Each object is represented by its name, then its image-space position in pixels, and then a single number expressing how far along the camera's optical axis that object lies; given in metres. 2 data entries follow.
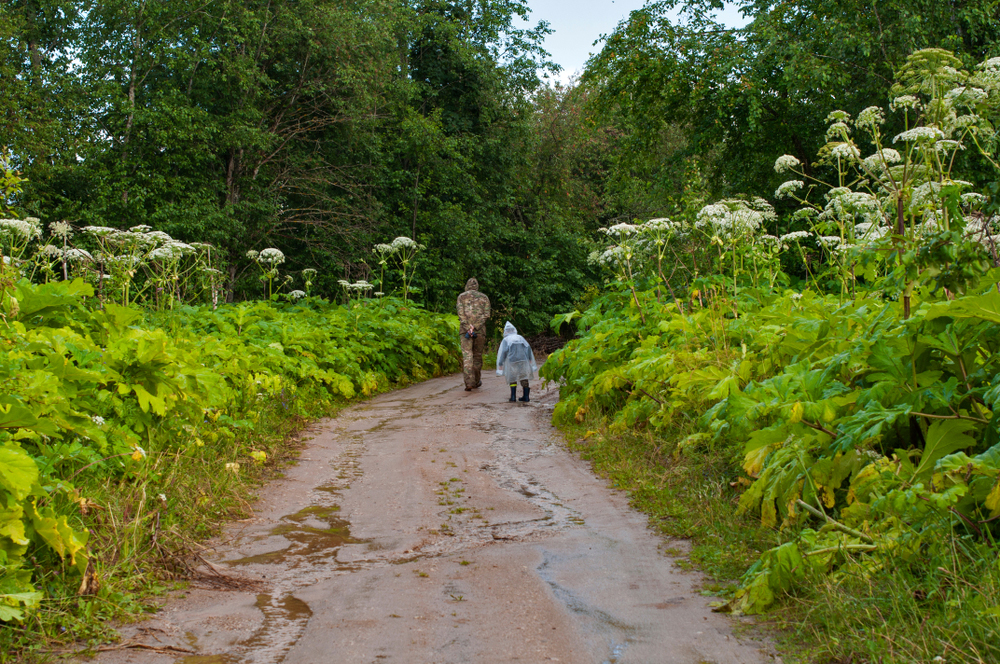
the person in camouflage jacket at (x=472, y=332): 14.68
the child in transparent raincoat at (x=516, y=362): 12.73
